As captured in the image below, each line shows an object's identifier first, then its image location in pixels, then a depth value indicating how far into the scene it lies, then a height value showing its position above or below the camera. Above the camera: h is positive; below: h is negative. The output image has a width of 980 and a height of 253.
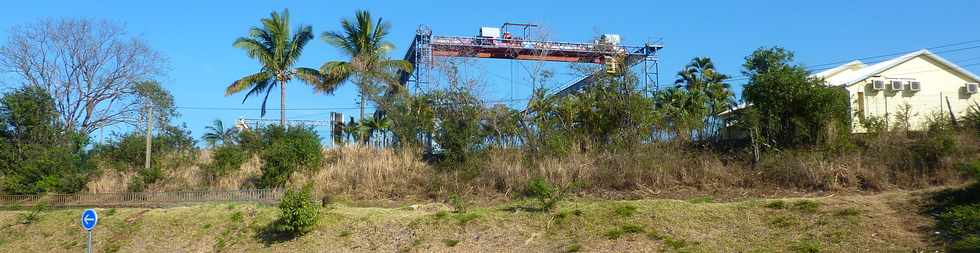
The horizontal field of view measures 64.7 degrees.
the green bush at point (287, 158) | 24.64 -0.26
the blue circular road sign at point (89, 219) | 16.34 -1.42
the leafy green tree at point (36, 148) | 28.08 +0.20
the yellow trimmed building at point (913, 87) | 26.03 +1.94
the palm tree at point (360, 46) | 34.28 +4.78
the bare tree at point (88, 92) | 39.62 +3.24
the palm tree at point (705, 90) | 23.97 +2.26
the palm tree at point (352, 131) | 41.06 +0.97
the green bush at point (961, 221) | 10.99 -1.16
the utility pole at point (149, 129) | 31.41 +0.93
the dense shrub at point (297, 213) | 15.77 -1.29
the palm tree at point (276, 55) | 35.69 +4.39
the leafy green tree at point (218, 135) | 33.34 +0.81
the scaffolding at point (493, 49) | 33.53 +4.50
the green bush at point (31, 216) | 21.27 -1.75
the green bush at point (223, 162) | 27.50 -0.42
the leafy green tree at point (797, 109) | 20.12 +0.93
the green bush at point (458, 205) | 16.06 -1.19
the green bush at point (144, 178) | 27.36 -0.96
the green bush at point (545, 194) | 14.88 -0.93
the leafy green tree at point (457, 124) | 24.80 +0.79
